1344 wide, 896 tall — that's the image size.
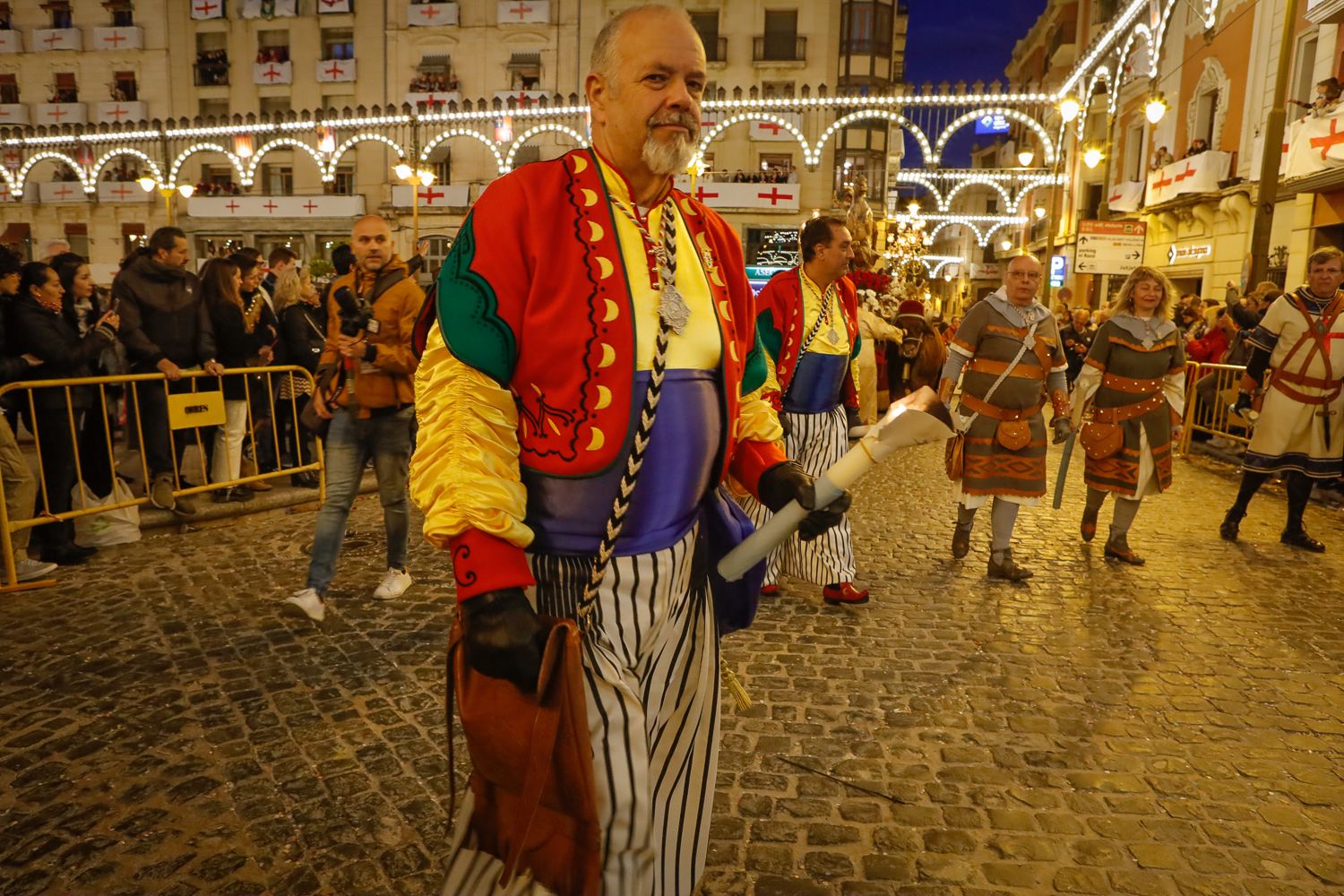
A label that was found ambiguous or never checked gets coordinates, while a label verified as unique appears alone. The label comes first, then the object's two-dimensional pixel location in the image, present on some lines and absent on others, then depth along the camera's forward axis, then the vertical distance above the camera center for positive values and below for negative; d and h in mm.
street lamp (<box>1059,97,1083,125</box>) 16000 +3652
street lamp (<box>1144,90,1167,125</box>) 13227 +3020
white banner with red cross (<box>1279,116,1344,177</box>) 14033 +2799
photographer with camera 4879 -410
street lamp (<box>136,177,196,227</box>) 23825 +3069
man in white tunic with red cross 6676 -548
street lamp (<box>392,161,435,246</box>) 24875 +3564
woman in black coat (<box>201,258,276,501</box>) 7402 -379
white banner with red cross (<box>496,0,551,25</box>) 33875 +10919
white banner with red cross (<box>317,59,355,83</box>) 35375 +9023
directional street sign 15469 +1159
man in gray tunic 5914 -512
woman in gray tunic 6316 -559
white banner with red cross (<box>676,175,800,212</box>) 30219 +3723
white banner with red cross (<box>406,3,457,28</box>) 34562 +10957
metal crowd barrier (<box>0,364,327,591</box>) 5844 -875
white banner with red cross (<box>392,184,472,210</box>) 32744 +3859
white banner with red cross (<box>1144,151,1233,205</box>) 20359 +3269
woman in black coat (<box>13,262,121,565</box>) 5973 -662
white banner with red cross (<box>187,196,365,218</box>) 33312 +3486
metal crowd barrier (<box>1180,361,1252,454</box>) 10578 -1140
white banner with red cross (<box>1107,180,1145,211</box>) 25672 +3389
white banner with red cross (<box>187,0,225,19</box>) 36000 +11493
